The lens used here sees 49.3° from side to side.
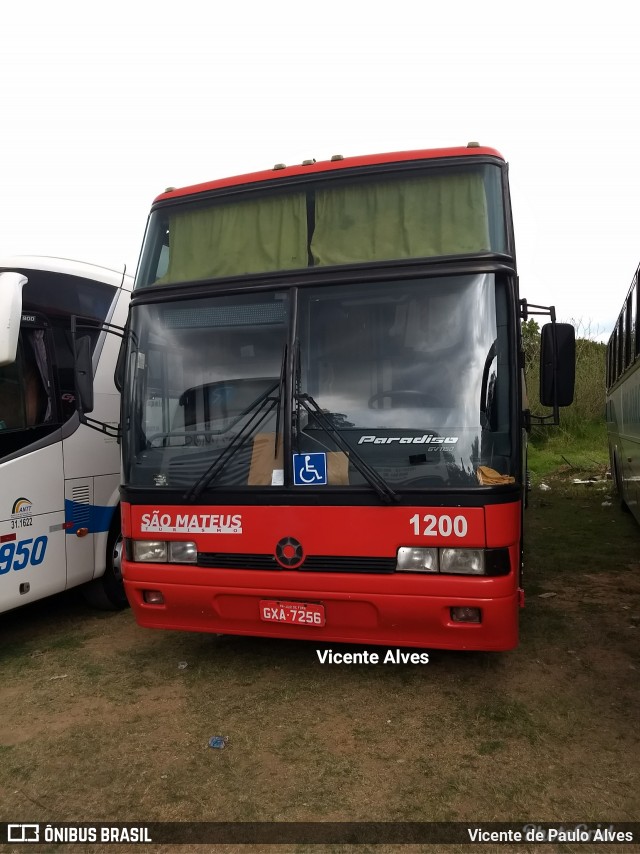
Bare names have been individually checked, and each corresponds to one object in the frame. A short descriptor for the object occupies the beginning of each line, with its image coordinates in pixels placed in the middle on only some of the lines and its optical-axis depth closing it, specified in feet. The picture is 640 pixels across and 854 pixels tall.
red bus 12.93
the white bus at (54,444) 16.63
